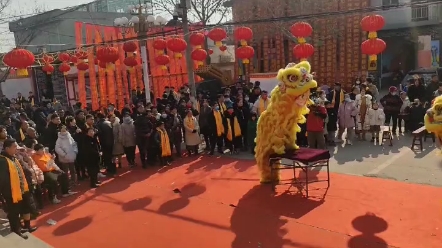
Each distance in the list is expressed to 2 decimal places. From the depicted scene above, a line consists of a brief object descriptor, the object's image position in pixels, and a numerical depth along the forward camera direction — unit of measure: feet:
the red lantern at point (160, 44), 39.29
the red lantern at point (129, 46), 39.27
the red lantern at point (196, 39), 36.23
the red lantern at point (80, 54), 48.19
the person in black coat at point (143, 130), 29.73
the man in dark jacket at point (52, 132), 27.86
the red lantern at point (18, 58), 29.89
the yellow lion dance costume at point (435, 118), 14.85
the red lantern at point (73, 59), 47.42
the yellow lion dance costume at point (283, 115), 21.57
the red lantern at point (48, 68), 47.39
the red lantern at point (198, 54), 38.93
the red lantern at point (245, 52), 35.47
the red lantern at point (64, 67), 47.70
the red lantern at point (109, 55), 34.58
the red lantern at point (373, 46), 28.60
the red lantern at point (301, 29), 31.12
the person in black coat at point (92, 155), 26.18
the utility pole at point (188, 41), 36.19
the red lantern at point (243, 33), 34.04
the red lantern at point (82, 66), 46.03
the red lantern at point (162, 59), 41.70
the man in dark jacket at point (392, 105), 32.73
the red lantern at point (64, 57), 46.74
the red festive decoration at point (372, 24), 28.37
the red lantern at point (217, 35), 36.14
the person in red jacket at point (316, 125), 26.94
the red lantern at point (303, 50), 32.12
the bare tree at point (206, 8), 70.59
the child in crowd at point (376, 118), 30.78
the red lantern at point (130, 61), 41.34
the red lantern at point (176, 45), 35.81
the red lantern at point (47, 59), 48.24
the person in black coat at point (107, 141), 28.12
